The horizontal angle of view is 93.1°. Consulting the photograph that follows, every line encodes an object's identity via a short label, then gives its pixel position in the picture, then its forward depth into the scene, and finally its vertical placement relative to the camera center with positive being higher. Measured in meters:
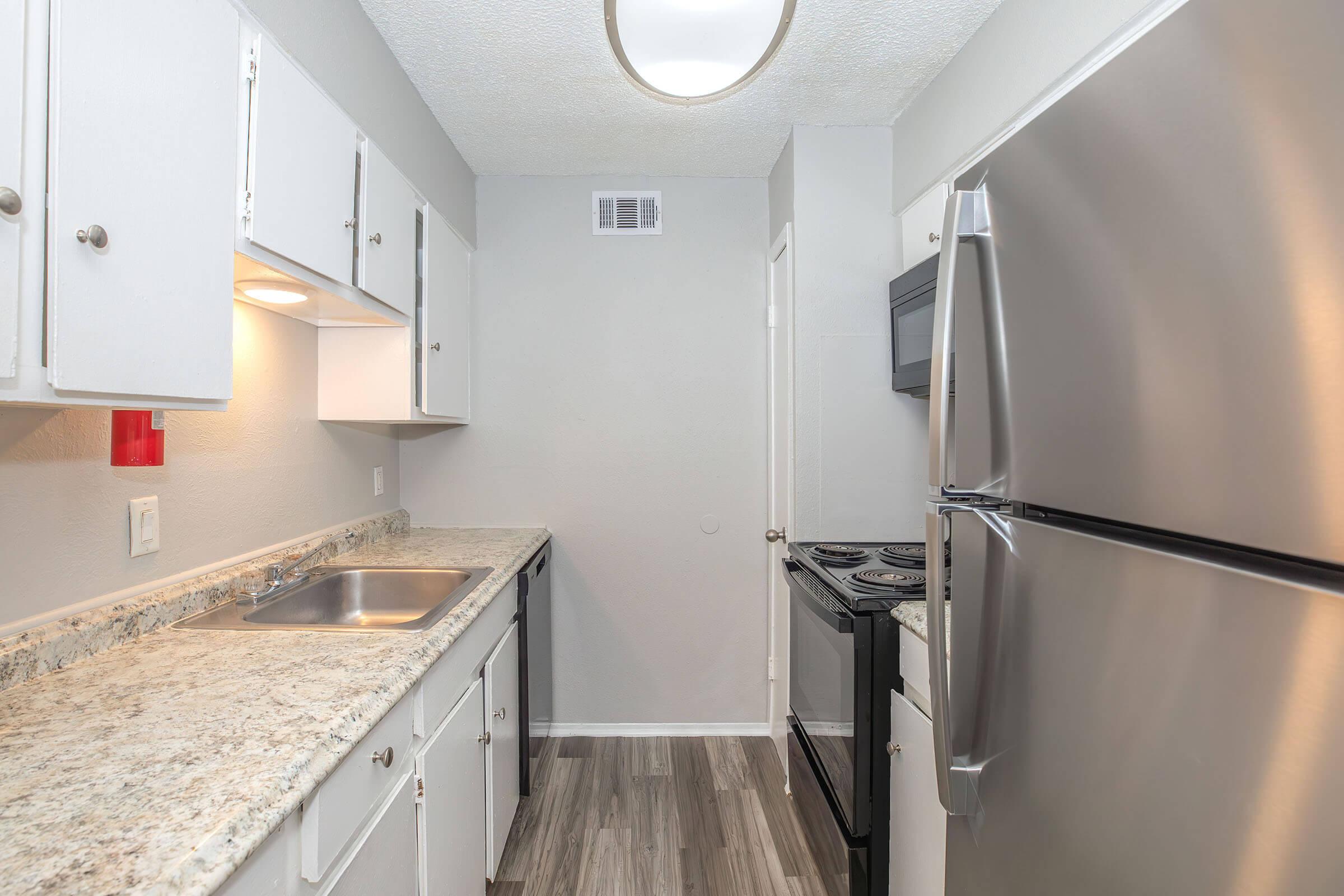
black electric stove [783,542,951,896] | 1.56 -0.62
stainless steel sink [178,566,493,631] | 1.70 -0.40
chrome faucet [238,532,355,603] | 1.54 -0.33
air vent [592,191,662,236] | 2.83 +1.08
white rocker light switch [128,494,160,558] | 1.29 -0.15
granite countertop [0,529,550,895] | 0.63 -0.38
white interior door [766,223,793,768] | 2.50 +0.00
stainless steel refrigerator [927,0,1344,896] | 0.44 -0.01
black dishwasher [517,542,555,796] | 2.21 -0.75
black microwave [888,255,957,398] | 1.95 +0.43
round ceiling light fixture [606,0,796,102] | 1.27 +0.89
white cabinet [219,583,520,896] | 0.84 -0.61
